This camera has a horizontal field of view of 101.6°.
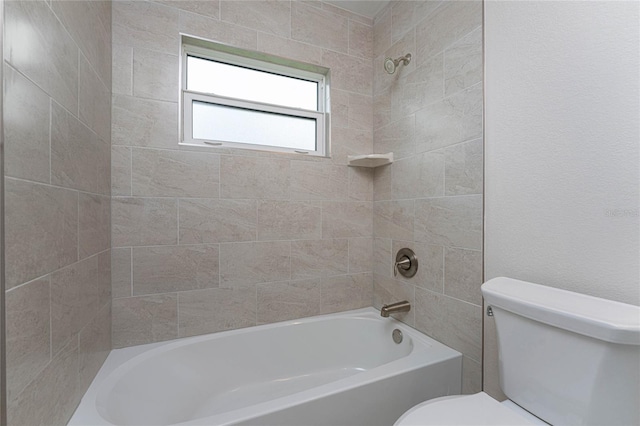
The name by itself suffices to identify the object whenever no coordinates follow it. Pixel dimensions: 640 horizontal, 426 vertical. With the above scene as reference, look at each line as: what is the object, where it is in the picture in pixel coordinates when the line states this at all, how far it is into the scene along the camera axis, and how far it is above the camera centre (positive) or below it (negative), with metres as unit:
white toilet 0.65 -0.42
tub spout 1.50 -0.55
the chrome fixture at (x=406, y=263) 1.50 -0.29
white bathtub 0.95 -0.76
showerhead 1.49 +0.89
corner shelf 1.64 +0.35
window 1.51 +0.70
